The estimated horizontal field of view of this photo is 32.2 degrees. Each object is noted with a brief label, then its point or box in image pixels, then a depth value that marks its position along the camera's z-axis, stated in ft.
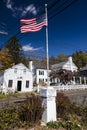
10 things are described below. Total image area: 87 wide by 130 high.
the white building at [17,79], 91.42
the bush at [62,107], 24.18
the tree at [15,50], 181.34
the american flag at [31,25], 27.68
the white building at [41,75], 142.82
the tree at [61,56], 294.37
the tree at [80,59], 236.67
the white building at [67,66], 157.28
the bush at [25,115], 19.75
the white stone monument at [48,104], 22.13
